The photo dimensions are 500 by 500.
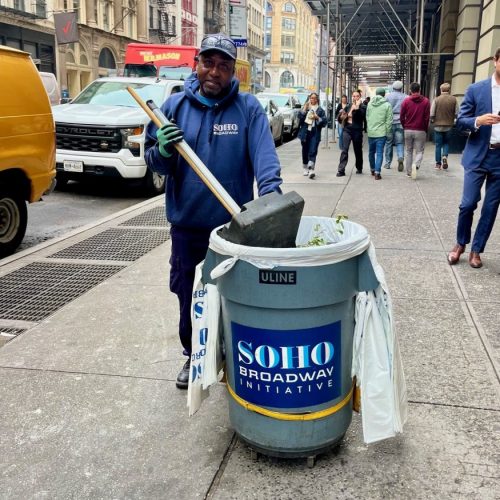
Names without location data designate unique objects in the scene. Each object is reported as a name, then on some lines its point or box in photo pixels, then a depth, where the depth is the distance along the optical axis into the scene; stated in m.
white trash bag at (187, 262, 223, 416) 2.56
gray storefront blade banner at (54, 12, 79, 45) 29.95
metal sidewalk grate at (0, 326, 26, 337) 4.18
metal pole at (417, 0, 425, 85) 16.25
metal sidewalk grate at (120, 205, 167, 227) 7.71
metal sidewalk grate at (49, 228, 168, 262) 6.20
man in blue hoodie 2.84
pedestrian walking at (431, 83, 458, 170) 12.21
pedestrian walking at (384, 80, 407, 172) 12.75
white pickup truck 9.55
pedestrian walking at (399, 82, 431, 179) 11.36
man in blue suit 5.11
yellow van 5.89
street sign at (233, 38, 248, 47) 20.90
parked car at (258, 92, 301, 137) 23.44
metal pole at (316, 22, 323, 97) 17.97
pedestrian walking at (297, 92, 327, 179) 11.87
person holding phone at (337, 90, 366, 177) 12.02
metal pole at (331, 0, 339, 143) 17.86
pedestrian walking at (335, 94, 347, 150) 12.34
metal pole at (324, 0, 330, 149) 16.88
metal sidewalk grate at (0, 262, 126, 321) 4.64
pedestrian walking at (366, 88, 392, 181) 11.64
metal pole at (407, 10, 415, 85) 20.53
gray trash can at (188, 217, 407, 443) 2.43
